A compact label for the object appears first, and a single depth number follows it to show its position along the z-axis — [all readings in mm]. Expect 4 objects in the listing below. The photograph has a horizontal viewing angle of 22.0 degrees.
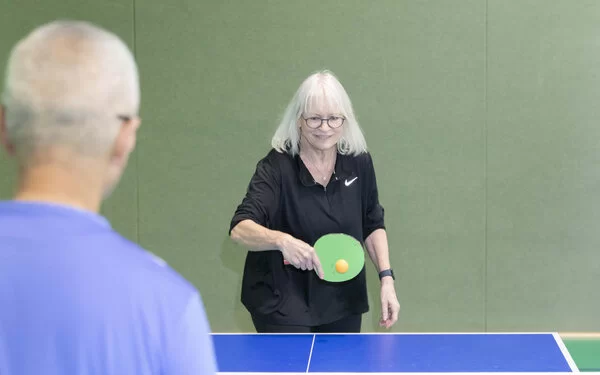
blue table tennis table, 4778
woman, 5763
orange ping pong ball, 5603
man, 1613
